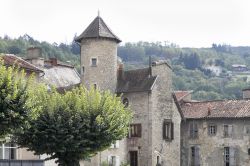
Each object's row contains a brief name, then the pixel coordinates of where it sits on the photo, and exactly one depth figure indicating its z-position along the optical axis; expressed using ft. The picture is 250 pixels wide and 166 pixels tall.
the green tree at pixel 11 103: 121.98
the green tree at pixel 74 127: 147.43
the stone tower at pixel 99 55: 225.97
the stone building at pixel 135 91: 222.69
